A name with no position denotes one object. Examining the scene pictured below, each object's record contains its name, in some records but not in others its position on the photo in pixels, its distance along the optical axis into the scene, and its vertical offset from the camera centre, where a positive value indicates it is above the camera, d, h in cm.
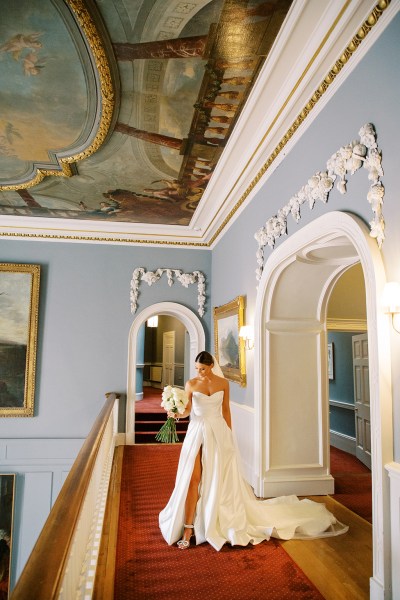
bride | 429 -147
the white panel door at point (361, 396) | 891 -96
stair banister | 143 -80
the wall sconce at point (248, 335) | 669 +24
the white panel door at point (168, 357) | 1780 -32
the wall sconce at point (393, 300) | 303 +37
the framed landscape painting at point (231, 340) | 718 +19
